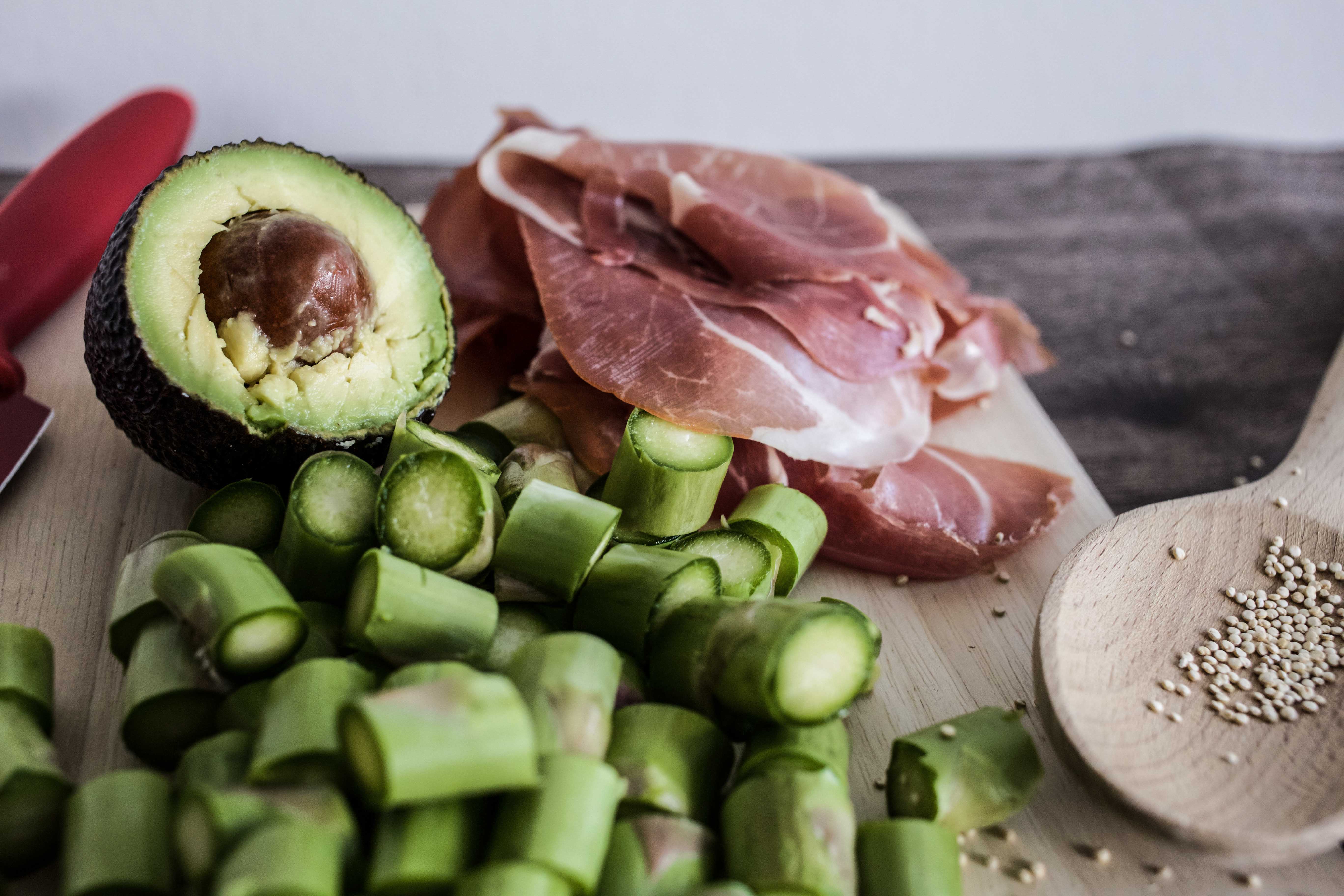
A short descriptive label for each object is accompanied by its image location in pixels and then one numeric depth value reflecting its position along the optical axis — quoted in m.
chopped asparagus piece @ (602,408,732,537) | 0.45
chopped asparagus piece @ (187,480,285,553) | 0.44
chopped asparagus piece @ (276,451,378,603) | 0.43
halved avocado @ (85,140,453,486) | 0.43
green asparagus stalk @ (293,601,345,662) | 0.42
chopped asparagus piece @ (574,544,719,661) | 0.43
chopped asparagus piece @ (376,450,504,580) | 0.42
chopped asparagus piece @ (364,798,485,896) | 0.38
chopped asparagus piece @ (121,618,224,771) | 0.41
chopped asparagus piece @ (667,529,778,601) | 0.44
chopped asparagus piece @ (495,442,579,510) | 0.45
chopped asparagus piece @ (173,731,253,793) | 0.39
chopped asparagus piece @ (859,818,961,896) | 0.40
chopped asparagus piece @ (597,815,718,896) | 0.39
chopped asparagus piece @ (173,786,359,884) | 0.38
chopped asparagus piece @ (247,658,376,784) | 0.39
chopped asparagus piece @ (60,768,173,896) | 0.38
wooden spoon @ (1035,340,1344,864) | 0.42
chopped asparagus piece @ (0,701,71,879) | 0.39
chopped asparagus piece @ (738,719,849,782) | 0.41
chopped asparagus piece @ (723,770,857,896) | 0.39
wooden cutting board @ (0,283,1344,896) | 0.42
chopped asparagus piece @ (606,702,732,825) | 0.40
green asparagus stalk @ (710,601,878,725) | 0.40
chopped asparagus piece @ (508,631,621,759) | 0.40
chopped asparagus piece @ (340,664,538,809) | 0.37
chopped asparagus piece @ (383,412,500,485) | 0.44
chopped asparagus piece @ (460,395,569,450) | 0.49
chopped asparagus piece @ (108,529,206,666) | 0.42
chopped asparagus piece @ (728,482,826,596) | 0.46
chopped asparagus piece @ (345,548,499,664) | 0.41
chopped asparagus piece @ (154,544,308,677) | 0.40
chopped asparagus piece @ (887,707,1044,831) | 0.41
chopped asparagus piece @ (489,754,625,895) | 0.38
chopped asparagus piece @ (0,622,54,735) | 0.41
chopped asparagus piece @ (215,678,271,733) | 0.40
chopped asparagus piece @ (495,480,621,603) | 0.43
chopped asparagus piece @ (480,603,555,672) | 0.43
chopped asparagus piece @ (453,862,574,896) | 0.38
